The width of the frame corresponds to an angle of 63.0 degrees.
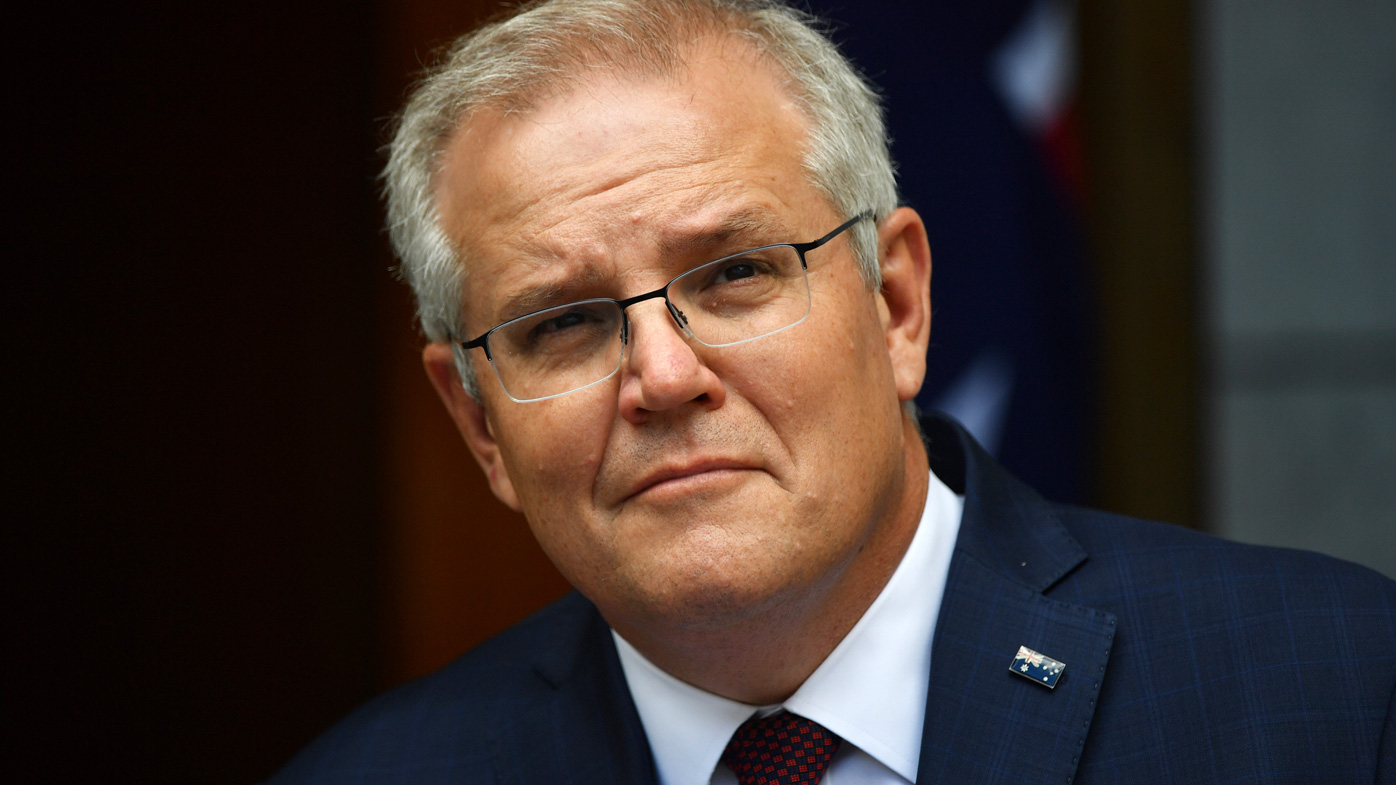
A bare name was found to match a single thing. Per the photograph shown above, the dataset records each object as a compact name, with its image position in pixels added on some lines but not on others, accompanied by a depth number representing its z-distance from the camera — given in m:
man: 1.65
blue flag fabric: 3.14
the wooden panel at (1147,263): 3.35
